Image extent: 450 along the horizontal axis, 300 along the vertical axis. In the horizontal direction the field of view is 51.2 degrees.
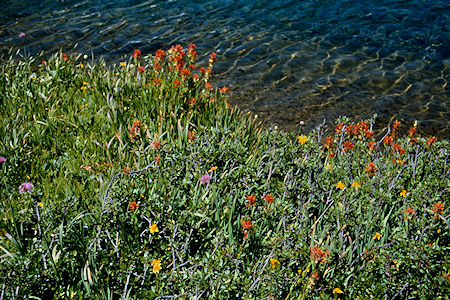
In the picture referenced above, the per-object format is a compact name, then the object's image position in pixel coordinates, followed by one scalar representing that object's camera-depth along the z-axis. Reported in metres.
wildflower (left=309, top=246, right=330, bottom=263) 2.80
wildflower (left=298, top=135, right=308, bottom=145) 4.05
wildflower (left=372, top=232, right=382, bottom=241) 3.17
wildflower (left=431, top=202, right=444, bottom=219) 3.00
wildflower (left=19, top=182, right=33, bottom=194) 3.14
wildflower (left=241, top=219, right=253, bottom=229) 2.99
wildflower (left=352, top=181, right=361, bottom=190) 3.58
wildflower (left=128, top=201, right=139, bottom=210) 3.04
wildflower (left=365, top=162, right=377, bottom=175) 3.61
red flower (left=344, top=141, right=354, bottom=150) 4.06
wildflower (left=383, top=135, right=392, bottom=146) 4.26
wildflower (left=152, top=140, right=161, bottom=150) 3.57
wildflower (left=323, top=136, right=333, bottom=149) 4.15
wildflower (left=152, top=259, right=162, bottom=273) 2.85
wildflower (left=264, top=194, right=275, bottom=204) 3.11
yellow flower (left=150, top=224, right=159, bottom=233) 2.99
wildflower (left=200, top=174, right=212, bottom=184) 3.45
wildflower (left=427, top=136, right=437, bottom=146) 4.01
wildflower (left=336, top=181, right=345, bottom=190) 3.59
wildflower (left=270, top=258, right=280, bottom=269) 2.92
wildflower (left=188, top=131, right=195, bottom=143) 4.00
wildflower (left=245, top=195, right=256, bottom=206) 3.13
